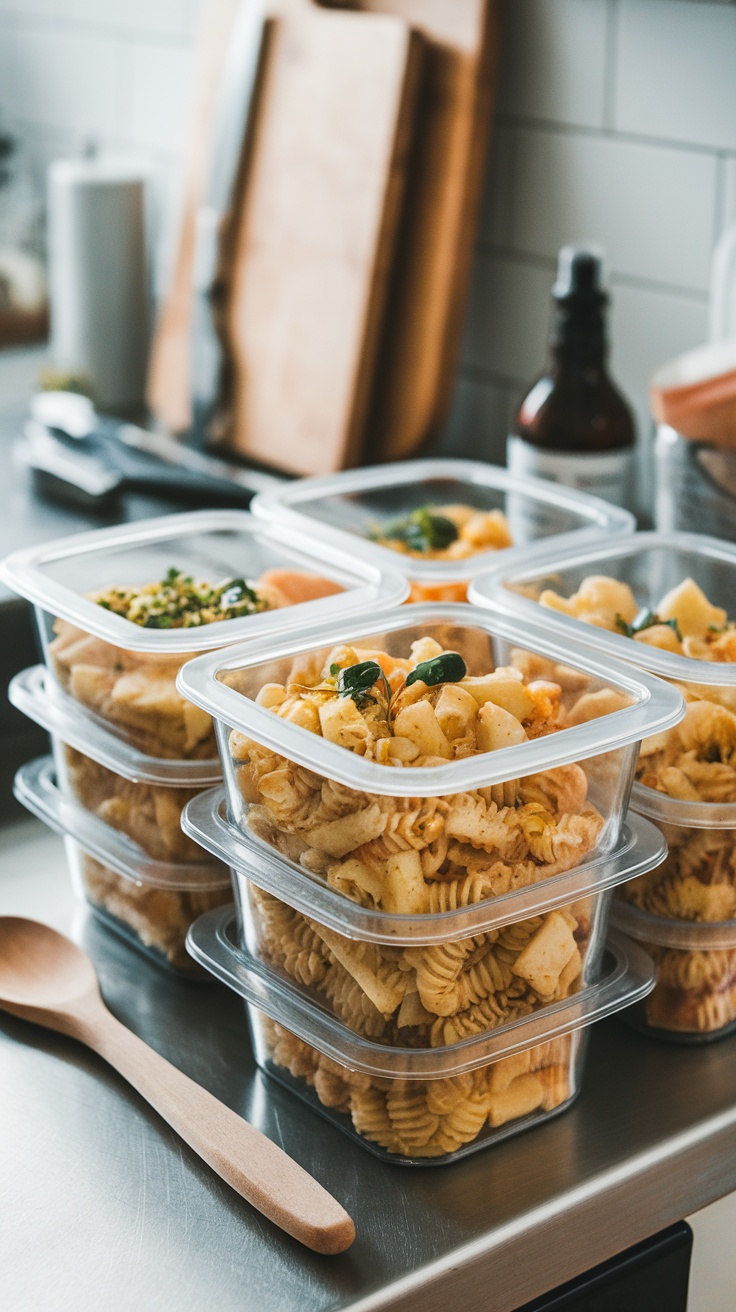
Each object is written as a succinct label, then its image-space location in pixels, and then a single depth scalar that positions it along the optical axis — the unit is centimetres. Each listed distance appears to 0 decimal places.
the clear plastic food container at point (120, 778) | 73
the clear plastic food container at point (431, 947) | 58
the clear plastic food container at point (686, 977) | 70
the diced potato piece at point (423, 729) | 60
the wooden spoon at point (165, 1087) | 58
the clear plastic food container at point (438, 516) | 84
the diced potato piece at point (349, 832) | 56
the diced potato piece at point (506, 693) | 64
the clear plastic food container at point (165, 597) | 72
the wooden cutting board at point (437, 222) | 125
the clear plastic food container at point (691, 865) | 67
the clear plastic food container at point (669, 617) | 67
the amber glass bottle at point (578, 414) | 103
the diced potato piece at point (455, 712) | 62
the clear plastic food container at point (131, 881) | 75
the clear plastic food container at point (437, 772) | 56
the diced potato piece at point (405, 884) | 57
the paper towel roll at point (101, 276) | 159
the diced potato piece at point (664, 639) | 73
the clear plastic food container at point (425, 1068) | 61
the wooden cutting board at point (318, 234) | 128
